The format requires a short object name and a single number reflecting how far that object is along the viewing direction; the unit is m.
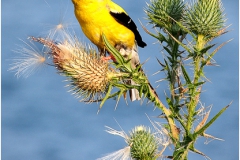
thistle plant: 8.68
